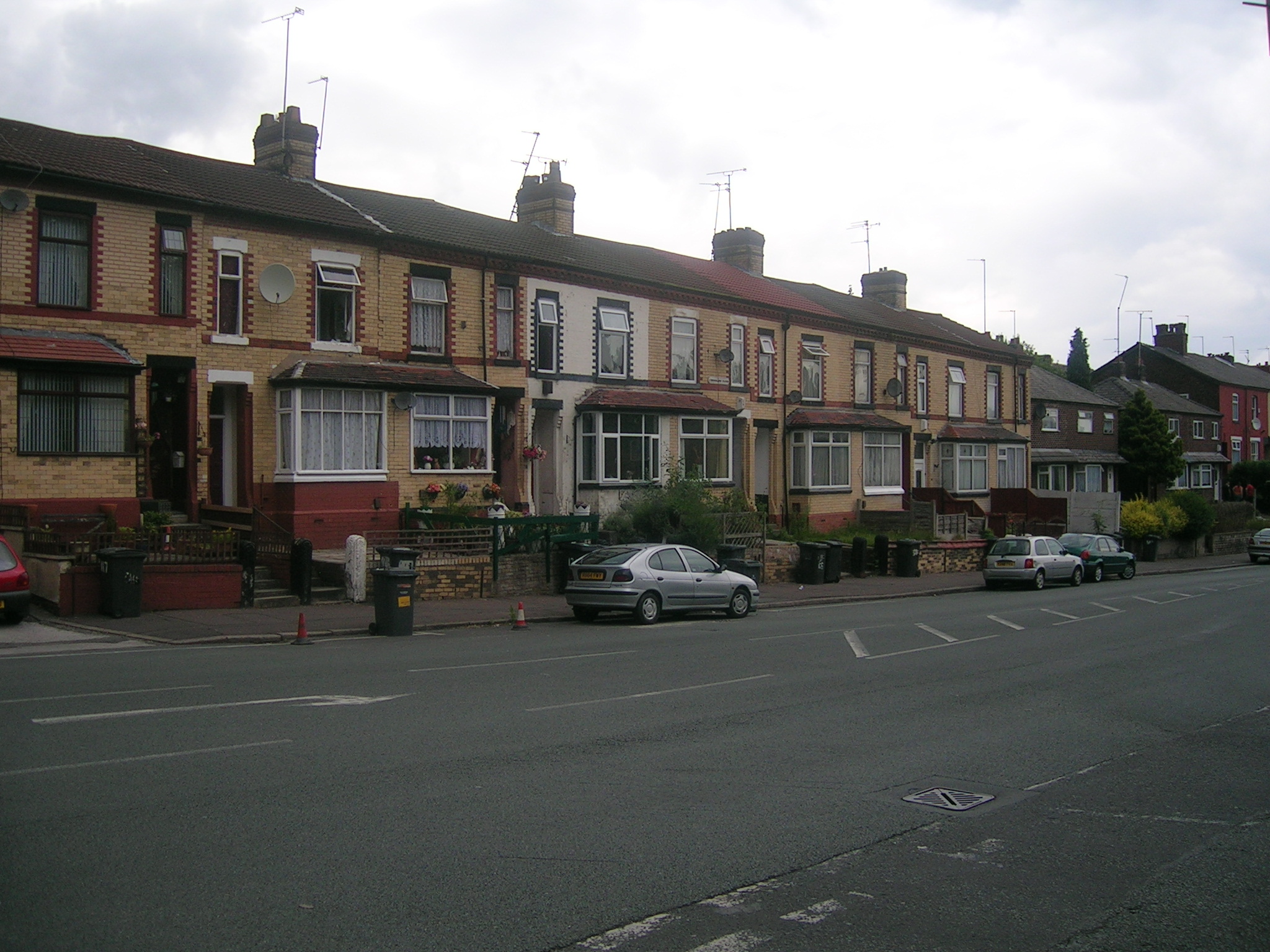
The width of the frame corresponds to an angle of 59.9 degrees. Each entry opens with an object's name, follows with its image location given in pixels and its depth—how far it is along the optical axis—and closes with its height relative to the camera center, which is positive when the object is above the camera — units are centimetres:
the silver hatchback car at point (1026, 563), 2981 -169
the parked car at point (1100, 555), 3331 -166
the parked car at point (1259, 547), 4444 -181
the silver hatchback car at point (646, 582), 1908 -147
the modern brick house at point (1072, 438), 5422 +327
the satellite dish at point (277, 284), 2280 +447
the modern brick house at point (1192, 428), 6450 +447
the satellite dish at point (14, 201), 1939 +528
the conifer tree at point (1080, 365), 7956 +992
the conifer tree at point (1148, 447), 5816 +289
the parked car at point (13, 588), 1548 -127
